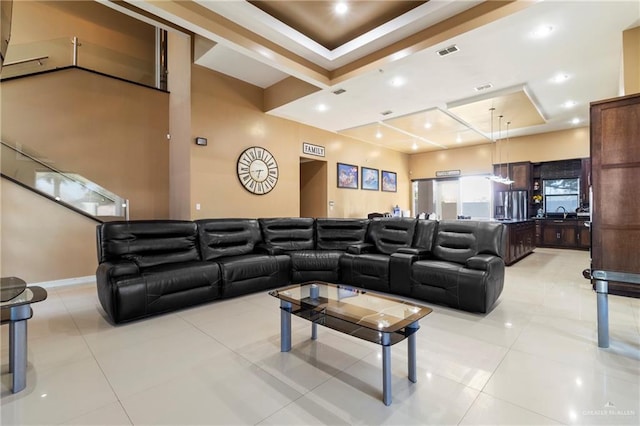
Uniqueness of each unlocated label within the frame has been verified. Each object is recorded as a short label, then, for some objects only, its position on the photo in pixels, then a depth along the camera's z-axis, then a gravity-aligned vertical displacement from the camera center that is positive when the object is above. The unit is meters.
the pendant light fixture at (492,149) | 8.80 +2.11
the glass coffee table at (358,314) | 1.75 -0.73
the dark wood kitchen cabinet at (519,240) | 5.43 -0.54
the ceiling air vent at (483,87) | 4.77 +2.20
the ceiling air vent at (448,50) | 3.58 +2.13
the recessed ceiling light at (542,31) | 3.24 +2.16
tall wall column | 4.90 +1.66
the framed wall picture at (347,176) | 7.94 +1.14
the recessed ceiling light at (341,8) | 3.41 +2.55
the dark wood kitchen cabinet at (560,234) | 7.53 -0.51
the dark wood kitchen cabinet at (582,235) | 7.34 -0.53
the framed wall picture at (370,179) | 8.72 +1.15
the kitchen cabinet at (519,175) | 8.34 +1.22
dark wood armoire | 3.41 +0.35
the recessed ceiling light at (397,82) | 4.50 +2.18
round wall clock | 5.58 +0.93
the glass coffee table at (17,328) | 1.80 -0.73
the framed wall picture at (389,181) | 9.55 +1.18
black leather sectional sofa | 3.03 -0.58
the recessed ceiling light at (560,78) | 4.58 +2.27
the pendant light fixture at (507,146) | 7.15 +2.14
